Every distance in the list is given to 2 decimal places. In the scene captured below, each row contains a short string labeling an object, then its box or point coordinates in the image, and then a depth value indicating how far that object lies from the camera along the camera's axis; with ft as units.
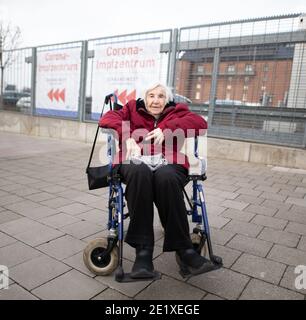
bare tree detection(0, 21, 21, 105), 49.80
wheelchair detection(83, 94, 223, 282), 6.88
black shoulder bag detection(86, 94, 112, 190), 7.91
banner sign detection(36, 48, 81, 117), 30.55
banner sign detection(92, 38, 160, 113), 25.36
